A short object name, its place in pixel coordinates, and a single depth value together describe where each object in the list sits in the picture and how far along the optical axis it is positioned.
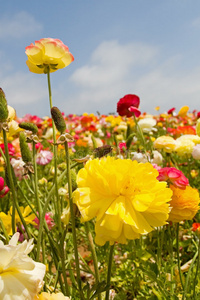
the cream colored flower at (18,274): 0.43
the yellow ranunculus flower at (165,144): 1.33
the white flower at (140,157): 1.22
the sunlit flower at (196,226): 1.00
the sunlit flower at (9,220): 0.96
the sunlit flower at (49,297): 0.52
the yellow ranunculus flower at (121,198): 0.53
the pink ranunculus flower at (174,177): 0.75
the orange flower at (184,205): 0.75
